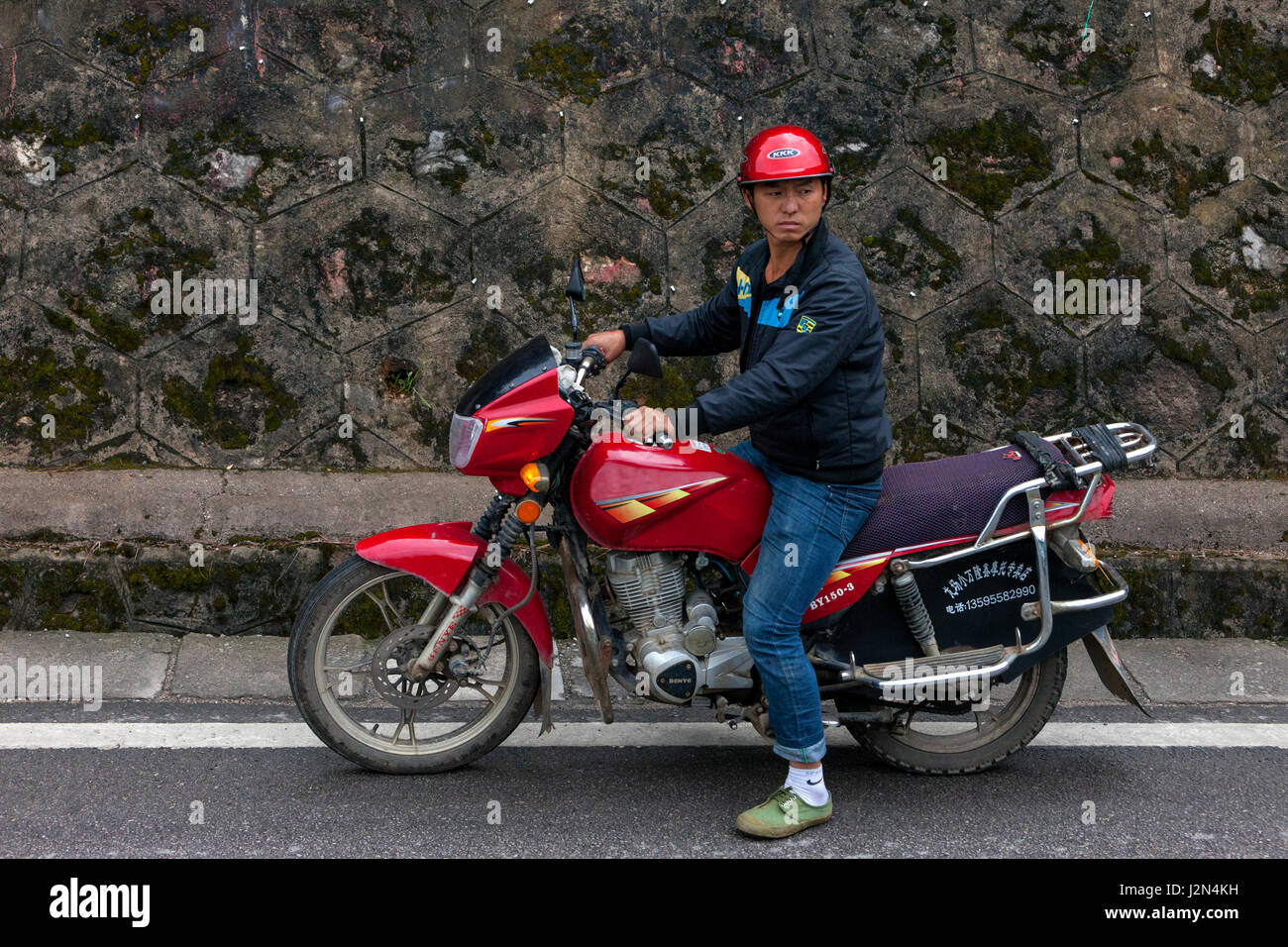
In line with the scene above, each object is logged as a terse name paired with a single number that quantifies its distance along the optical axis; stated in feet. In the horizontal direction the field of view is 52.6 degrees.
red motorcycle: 12.81
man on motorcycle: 12.19
